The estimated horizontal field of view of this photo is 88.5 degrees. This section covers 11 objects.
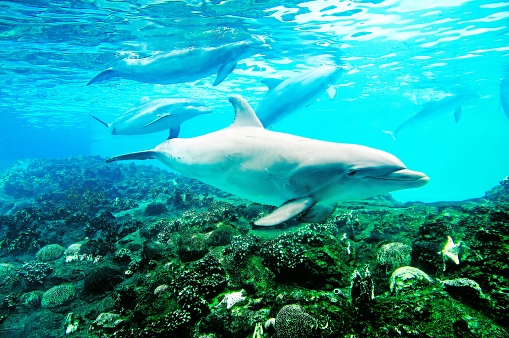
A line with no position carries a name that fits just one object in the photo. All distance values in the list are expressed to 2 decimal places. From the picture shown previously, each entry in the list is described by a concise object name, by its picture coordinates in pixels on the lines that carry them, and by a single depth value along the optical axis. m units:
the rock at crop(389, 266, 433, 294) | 3.99
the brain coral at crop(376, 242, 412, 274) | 5.59
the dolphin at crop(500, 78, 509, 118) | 21.31
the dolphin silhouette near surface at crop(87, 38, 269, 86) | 9.60
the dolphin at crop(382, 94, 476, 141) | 21.55
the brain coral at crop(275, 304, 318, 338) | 3.19
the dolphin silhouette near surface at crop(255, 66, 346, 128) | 9.95
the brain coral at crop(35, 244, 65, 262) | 10.30
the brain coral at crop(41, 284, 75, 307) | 6.89
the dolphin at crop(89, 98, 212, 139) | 10.62
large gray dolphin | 3.37
